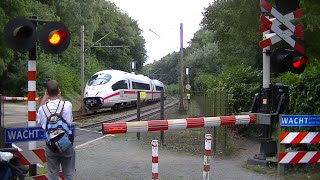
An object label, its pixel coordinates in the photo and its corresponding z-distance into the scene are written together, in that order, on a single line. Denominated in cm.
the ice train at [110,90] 3098
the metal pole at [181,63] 3062
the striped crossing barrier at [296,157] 812
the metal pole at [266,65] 895
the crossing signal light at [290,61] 843
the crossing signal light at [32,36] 706
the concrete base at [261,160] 899
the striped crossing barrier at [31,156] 663
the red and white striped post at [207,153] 707
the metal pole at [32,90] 762
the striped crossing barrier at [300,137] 805
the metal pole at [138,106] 1396
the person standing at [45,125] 595
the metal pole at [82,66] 3125
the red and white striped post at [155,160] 645
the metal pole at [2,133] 636
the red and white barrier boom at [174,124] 736
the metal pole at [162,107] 1351
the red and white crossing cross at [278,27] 859
